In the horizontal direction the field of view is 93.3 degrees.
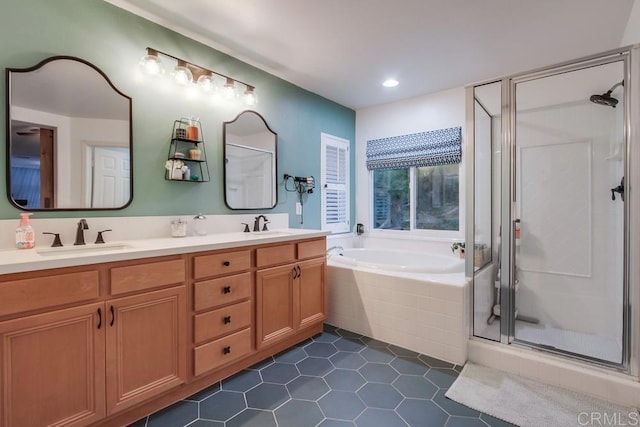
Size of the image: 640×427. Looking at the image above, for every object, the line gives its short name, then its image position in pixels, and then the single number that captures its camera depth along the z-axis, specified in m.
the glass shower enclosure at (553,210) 2.21
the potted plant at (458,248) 3.00
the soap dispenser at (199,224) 2.33
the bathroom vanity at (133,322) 1.24
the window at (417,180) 3.42
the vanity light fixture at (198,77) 2.05
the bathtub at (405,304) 2.20
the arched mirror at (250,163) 2.60
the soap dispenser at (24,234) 1.57
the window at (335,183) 3.64
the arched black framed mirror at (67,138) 1.63
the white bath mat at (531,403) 1.60
